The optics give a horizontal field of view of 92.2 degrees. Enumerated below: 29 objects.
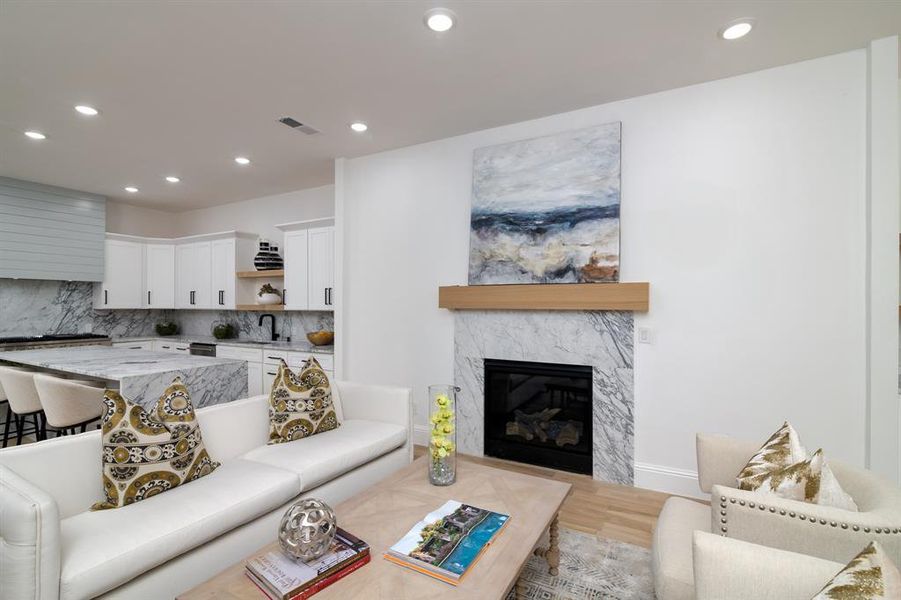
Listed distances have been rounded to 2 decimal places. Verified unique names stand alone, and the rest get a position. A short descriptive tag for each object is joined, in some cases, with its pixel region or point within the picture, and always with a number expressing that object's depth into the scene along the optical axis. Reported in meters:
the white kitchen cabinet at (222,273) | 5.81
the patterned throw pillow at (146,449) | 1.86
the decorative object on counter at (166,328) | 6.56
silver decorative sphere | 1.44
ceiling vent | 3.54
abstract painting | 3.25
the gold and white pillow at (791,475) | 1.37
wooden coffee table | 1.35
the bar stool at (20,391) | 3.18
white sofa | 1.40
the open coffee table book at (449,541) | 1.47
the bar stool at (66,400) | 2.82
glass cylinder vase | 2.10
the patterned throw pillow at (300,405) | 2.67
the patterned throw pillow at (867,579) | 0.80
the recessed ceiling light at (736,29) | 2.32
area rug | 1.96
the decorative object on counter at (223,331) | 5.82
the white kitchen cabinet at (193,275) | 6.08
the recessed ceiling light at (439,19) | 2.23
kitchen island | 2.91
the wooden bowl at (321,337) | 5.00
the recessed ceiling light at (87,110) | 3.27
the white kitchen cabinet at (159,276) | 6.36
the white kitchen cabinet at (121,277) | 5.92
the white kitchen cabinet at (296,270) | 5.05
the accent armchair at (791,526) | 1.21
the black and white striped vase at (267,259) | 5.59
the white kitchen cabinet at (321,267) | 4.86
